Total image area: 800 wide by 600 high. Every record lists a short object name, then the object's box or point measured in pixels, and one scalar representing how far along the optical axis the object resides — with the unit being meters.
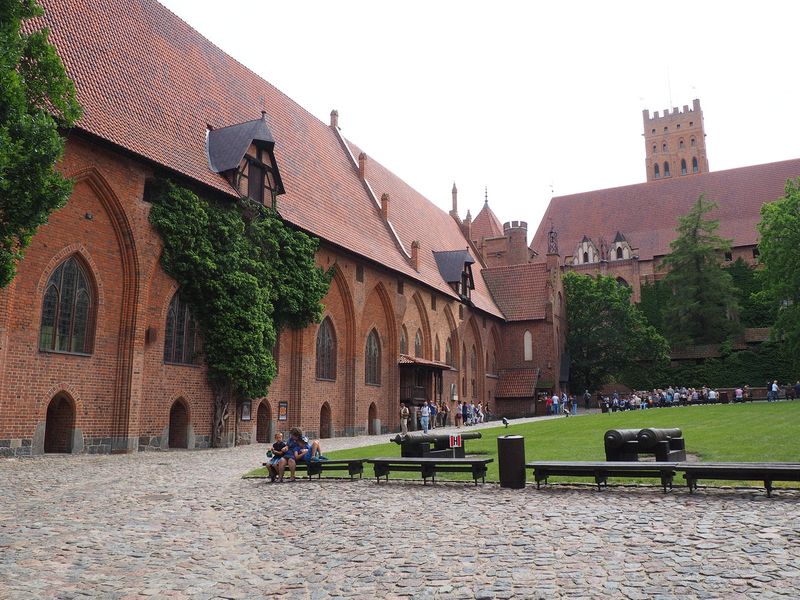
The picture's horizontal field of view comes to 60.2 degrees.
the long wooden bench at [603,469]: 10.24
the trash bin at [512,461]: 11.07
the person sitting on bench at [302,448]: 13.27
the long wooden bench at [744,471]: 9.29
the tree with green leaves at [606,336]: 49.38
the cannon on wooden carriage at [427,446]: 13.92
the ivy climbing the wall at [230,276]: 19.59
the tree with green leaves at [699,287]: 50.19
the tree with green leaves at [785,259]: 40.88
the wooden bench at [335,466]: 12.91
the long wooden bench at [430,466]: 11.64
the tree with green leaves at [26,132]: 11.20
